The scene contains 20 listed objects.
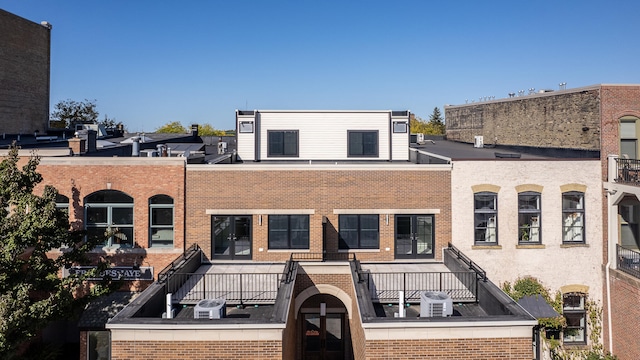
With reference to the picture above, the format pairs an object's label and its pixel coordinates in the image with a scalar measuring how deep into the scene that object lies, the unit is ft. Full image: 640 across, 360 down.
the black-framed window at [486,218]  62.39
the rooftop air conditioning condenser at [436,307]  41.88
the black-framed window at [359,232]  62.49
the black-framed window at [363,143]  79.46
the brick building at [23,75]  137.49
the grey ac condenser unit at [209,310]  40.75
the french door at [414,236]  62.44
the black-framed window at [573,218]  63.41
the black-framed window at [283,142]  79.61
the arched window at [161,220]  61.26
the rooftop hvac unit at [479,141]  99.30
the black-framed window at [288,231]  62.13
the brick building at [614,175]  59.72
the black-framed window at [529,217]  62.64
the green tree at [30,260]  40.81
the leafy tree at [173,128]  353.92
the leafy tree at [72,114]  237.25
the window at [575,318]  63.36
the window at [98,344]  55.36
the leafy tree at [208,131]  362.33
